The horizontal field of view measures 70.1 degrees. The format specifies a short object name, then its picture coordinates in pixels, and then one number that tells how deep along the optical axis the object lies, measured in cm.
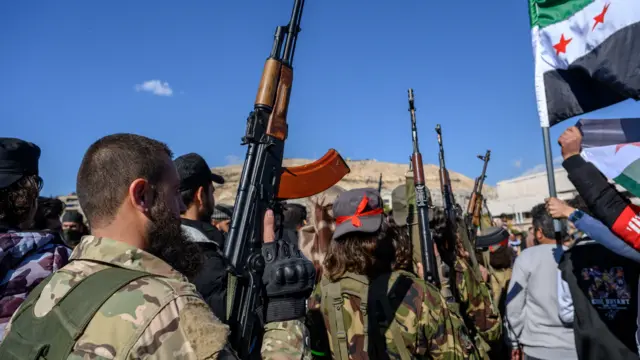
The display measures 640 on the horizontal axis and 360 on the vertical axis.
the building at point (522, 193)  3306
